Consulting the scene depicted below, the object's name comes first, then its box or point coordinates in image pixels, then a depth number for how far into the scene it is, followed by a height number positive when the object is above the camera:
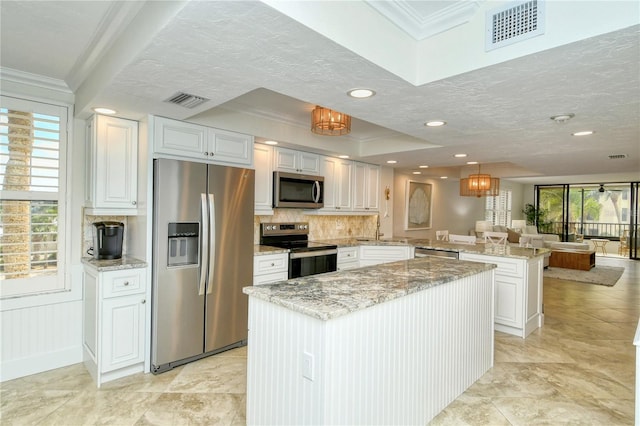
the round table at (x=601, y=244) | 11.20 -0.86
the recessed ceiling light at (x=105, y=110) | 2.80 +0.80
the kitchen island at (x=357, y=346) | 1.57 -0.70
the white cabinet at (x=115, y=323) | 2.74 -0.93
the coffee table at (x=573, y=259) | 8.16 -1.01
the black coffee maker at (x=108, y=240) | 2.97 -0.27
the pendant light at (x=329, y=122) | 3.00 +0.80
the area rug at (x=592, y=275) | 6.94 -1.25
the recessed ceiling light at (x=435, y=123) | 3.04 +0.82
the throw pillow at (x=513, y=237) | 10.05 -0.61
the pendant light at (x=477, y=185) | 6.74 +0.60
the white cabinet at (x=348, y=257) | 4.59 -0.60
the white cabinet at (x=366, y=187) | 5.33 +0.42
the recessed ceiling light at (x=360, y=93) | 2.27 +0.81
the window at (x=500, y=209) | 11.24 +0.23
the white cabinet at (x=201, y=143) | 3.00 +0.64
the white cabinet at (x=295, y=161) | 4.26 +0.65
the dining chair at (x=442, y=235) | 6.30 -0.37
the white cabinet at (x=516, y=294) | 3.82 -0.88
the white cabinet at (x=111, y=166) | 2.91 +0.37
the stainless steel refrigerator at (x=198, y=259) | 2.92 -0.44
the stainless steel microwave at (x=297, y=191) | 4.17 +0.27
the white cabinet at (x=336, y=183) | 4.86 +0.43
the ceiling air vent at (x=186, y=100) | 2.46 +0.81
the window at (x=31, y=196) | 2.77 +0.10
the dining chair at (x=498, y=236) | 5.55 -0.34
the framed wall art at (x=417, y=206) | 6.99 +0.18
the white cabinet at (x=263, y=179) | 4.03 +0.39
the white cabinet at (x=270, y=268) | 3.63 -0.60
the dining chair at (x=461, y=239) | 5.04 -0.36
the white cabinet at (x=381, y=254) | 4.88 -0.57
